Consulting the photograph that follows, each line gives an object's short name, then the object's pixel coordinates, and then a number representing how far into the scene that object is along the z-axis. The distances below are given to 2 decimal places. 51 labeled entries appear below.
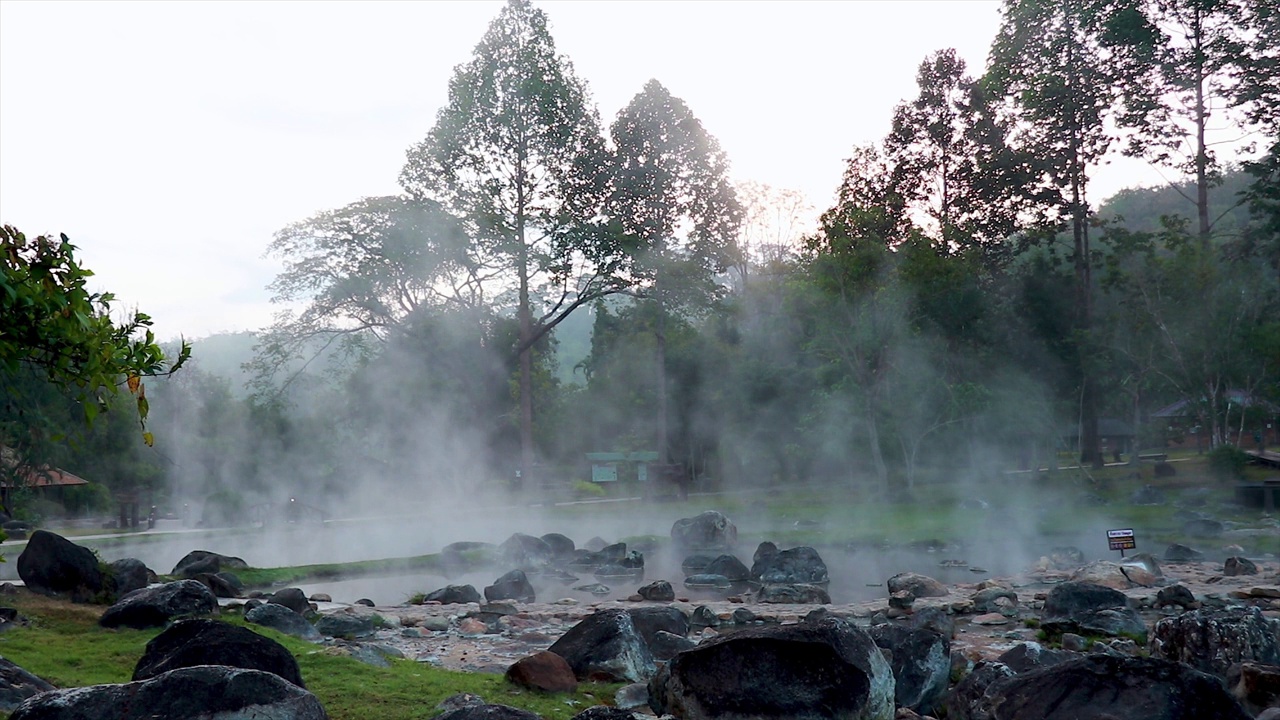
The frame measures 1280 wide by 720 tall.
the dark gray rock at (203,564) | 14.68
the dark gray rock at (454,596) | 14.45
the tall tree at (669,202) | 34.28
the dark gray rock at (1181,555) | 17.16
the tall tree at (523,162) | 33.53
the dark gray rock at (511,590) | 15.15
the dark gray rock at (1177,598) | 11.91
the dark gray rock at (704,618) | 11.59
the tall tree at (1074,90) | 30.73
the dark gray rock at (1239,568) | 14.87
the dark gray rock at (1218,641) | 7.48
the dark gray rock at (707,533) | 22.23
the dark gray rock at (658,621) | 9.84
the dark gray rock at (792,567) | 16.58
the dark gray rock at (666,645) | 9.16
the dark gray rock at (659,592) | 14.50
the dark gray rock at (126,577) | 11.07
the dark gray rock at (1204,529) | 20.09
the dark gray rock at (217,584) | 13.29
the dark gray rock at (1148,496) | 25.25
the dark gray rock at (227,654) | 5.82
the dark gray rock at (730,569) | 17.27
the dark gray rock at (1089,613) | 10.18
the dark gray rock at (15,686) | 5.54
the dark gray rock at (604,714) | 4.98
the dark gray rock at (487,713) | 4.85
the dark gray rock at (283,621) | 9.92
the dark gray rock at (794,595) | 13.99
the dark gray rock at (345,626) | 10.73
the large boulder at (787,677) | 5.99
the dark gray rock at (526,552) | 19.66
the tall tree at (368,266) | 33.06
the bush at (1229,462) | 25.06
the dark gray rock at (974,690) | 6.77
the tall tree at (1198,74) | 28.44
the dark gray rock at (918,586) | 14.05
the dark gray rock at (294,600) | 11.59
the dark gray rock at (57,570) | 10.71
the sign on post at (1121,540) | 14.82
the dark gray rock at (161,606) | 9.10
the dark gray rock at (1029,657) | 7.46
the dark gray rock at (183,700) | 4.61
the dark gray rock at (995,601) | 12.30
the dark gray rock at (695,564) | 18.70
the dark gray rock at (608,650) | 7.84
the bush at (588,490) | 34.53
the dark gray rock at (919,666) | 7.45
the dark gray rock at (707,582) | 16.56
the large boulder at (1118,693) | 4.84
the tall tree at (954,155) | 33.75
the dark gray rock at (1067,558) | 17.28
